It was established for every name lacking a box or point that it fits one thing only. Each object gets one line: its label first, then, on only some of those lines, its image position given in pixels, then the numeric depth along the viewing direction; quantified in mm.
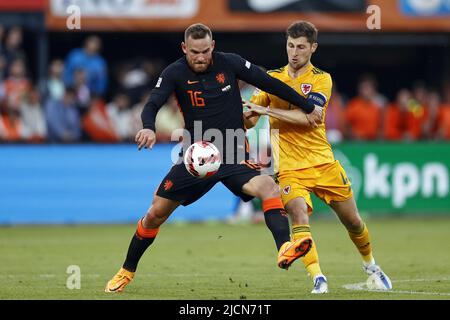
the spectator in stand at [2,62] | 19734
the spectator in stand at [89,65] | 20438
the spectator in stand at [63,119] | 19156
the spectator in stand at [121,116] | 20172
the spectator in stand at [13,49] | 19797
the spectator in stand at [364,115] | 21422
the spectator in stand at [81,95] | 20188
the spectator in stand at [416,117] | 21812
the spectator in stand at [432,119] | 21781
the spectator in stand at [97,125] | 19859
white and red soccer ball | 9578
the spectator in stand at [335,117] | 21266
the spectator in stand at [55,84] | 20031
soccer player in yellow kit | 10047
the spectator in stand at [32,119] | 19266
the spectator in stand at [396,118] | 21656
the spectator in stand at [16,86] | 19312
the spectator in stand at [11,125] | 19016
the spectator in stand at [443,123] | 21641
